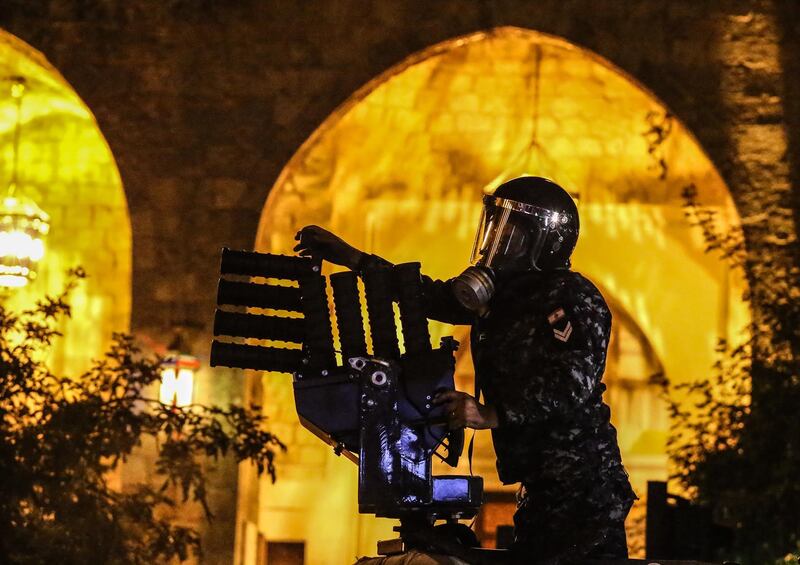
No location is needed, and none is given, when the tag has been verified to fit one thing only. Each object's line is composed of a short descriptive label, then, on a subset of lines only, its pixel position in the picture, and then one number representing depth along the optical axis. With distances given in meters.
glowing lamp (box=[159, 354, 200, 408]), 16.81
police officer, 6.35
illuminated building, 17.61
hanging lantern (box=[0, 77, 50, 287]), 18.41
